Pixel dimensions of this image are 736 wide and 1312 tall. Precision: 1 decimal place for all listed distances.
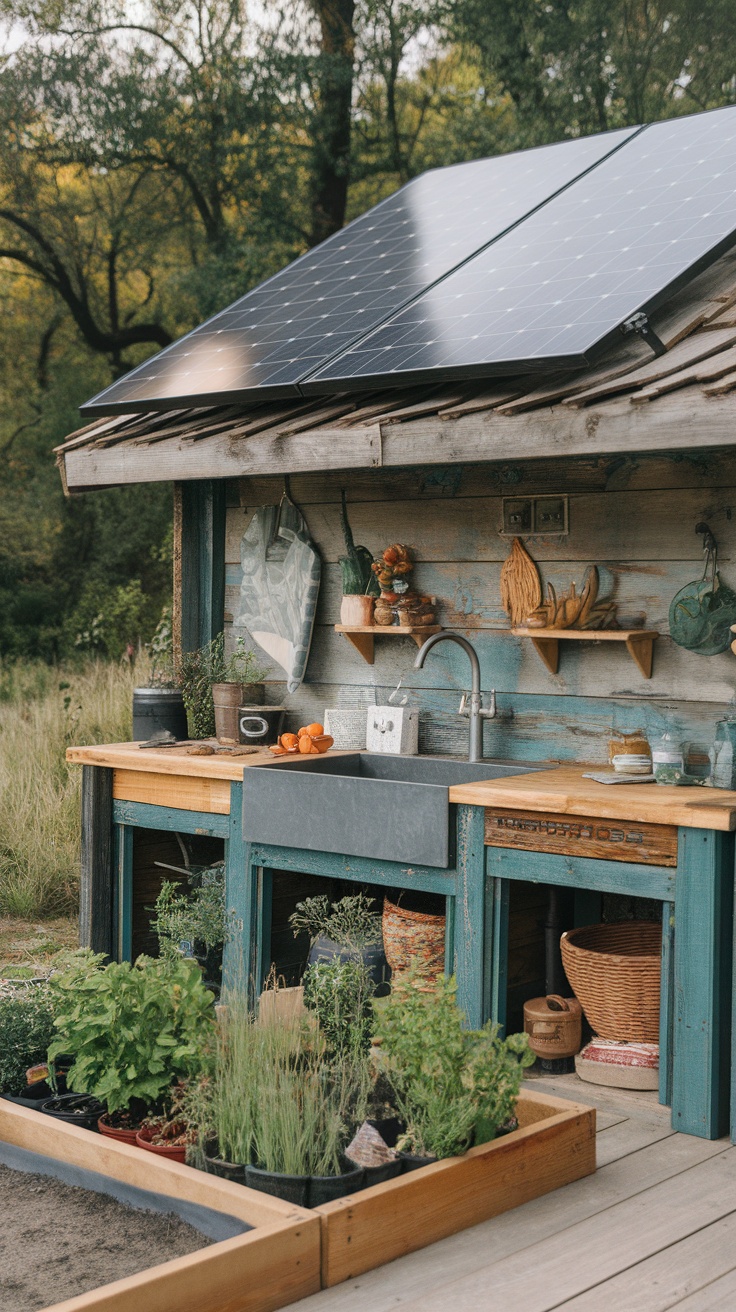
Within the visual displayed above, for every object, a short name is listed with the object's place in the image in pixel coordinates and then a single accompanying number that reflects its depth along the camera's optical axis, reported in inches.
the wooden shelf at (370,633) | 215.2
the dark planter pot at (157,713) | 237.3
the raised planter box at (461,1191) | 118.0
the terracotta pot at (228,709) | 230.2
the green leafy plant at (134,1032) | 138.7
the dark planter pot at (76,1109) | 143.0
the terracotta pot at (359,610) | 221.5
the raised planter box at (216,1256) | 102.5
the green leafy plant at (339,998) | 155.5
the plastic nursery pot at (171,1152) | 132.6
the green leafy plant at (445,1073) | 129.0
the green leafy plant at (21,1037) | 151.6
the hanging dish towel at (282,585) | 234.1
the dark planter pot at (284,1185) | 121.9
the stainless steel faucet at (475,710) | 205.5
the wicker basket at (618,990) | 174.6
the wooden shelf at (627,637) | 188.7
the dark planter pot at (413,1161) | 128.5
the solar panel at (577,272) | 174.9
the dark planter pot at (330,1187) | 122.2
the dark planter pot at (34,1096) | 147.0
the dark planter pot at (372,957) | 202.4
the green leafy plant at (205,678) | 238.4
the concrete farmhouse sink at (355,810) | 178.4
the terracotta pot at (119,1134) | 138.2
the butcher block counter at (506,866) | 155.6
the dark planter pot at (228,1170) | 125.8
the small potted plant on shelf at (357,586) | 221.6
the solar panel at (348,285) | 212.8
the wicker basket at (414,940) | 193.9
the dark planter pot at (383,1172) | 125.2
